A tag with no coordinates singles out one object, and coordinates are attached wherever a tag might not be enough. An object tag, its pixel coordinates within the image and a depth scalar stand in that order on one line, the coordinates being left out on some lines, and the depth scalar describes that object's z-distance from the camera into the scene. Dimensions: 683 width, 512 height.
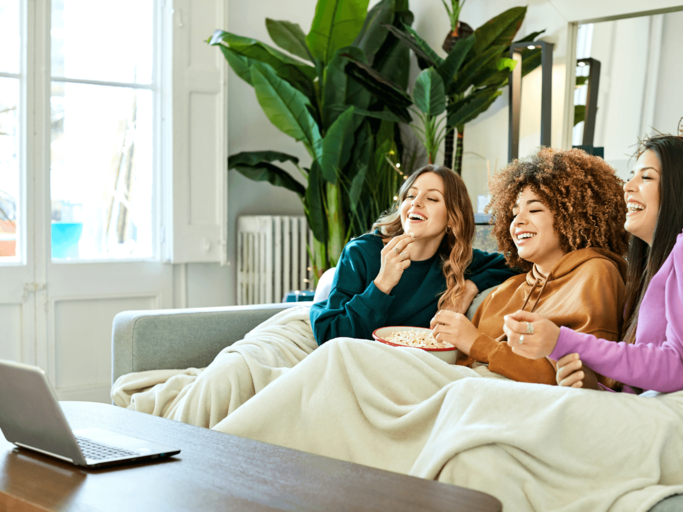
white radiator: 4.04
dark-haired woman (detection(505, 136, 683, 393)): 1.33
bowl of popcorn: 1.79
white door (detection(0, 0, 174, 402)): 3.46
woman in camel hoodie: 1.62
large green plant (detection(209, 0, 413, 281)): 3.53
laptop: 1.04
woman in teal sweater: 2.06
